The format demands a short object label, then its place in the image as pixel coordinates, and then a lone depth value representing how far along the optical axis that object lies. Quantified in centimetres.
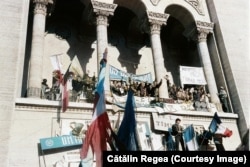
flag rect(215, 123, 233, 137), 1654
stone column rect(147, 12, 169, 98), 1847
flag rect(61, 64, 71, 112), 1505
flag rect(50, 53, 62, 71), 1591
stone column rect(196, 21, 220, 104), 1964
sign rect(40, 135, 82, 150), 1408
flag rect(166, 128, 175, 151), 1572
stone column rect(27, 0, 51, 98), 1583
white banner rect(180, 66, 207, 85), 1966
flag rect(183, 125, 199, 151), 1559
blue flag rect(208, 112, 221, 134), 1622
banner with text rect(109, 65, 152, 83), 1869
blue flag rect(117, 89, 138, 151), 1123
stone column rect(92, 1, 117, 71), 1825
